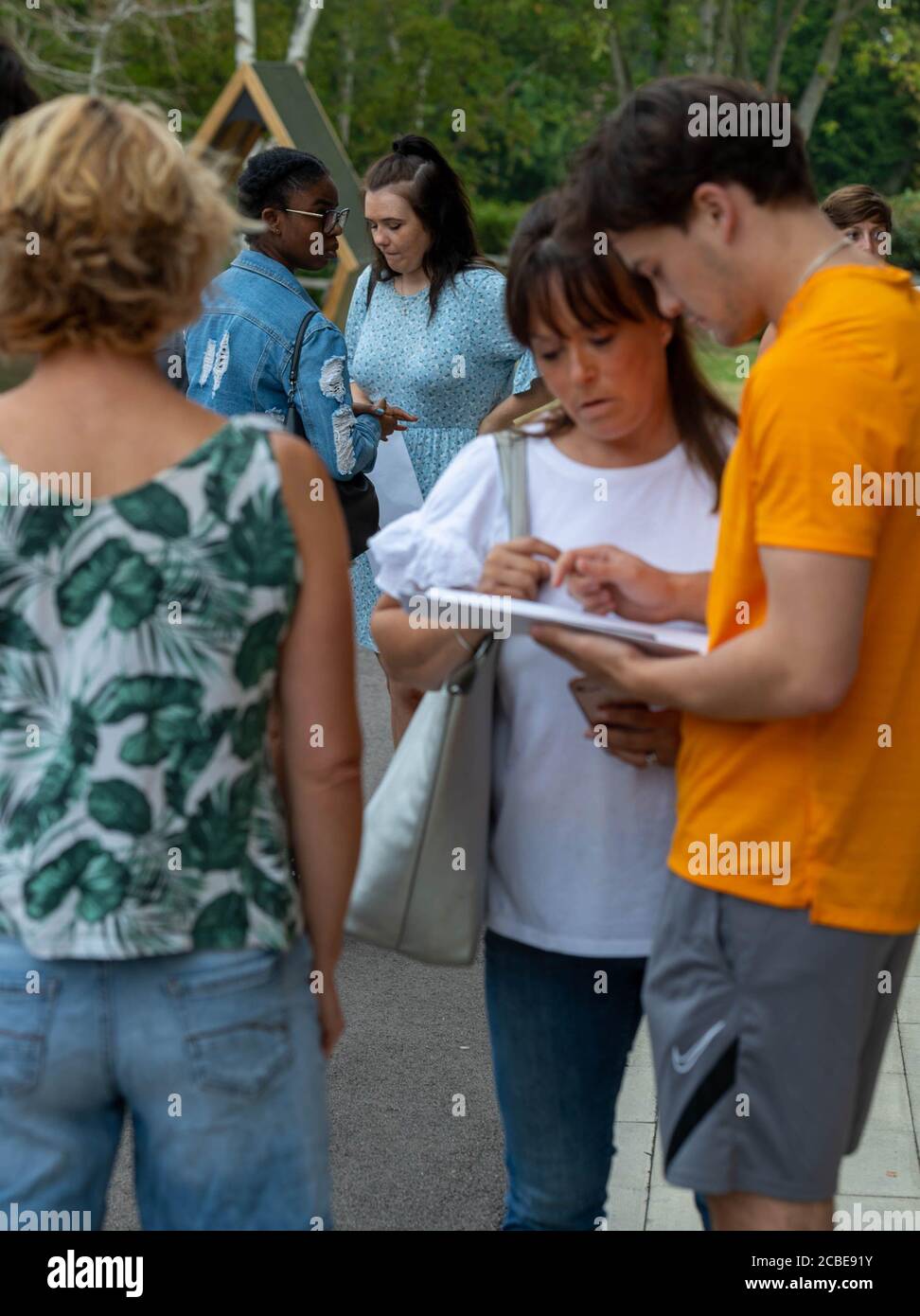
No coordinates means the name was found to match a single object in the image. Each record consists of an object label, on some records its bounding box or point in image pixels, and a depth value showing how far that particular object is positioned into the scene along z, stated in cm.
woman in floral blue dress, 507
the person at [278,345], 452
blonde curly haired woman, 174
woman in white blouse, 226
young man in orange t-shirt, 186
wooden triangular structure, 1336
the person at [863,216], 530
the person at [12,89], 272
